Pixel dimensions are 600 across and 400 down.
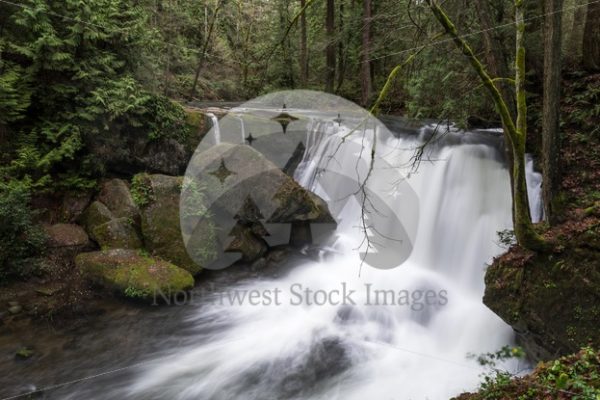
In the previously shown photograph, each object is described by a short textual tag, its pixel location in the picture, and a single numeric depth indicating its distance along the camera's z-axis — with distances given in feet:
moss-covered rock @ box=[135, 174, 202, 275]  27.81
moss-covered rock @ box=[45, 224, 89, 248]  26.37
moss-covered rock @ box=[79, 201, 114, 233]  27.73
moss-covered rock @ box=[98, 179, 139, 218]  28.53
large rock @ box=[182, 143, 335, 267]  29.37
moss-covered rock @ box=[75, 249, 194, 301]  24.50
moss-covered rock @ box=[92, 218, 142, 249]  27.17
